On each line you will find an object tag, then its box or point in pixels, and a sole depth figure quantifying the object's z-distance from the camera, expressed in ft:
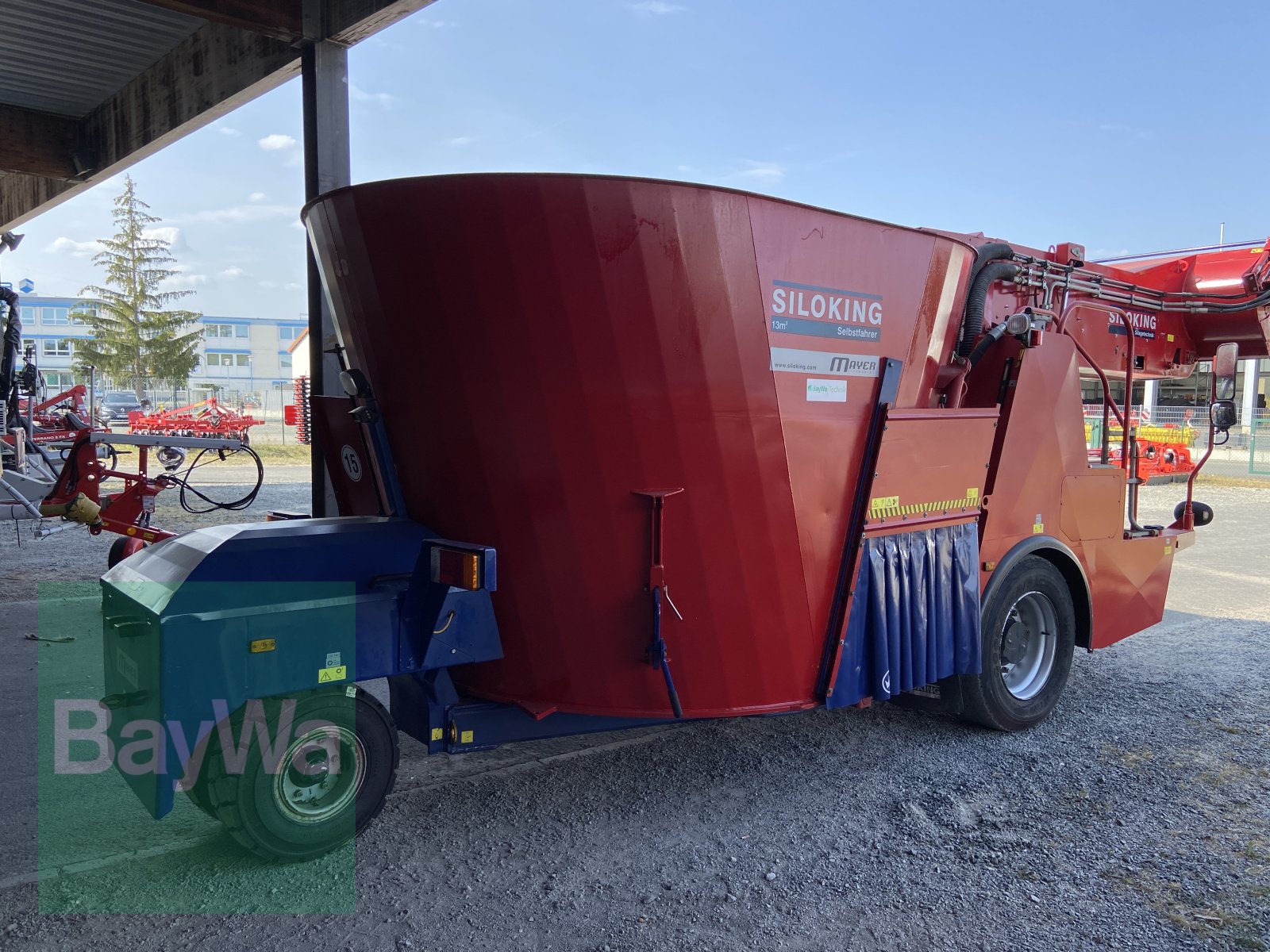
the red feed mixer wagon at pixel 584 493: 10.97
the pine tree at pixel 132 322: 120.67
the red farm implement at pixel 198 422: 76.64
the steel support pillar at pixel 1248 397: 103.64
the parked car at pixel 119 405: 112.57
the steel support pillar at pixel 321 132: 21.35
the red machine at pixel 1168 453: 66.85
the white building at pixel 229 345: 210.38
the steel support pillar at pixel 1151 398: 97.24
